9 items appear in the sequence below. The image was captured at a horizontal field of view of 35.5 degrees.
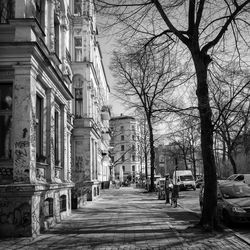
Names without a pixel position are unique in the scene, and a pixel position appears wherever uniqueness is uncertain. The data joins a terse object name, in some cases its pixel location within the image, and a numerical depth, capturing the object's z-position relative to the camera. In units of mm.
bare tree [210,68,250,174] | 13250
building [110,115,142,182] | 111331
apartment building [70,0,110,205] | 27172
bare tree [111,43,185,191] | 36406
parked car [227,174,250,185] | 31830
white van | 43938
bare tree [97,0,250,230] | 11758
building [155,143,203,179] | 61900
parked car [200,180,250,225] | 12431
